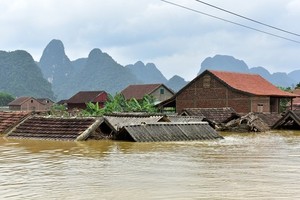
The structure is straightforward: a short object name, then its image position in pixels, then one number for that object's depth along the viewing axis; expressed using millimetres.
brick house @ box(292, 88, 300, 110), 58762
